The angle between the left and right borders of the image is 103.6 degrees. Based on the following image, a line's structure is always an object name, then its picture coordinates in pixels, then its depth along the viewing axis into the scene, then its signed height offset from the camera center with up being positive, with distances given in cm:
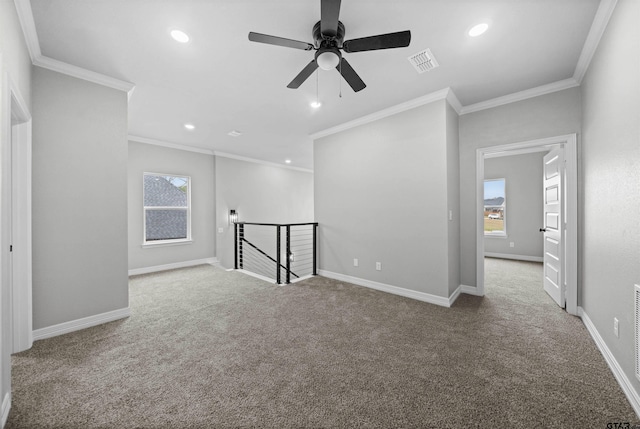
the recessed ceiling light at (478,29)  201 +149
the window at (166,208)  509 +11
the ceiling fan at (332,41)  162 +121
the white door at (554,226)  305 -18
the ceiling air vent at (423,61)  237 +149
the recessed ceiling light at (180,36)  207 +149
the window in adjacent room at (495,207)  630 +14
